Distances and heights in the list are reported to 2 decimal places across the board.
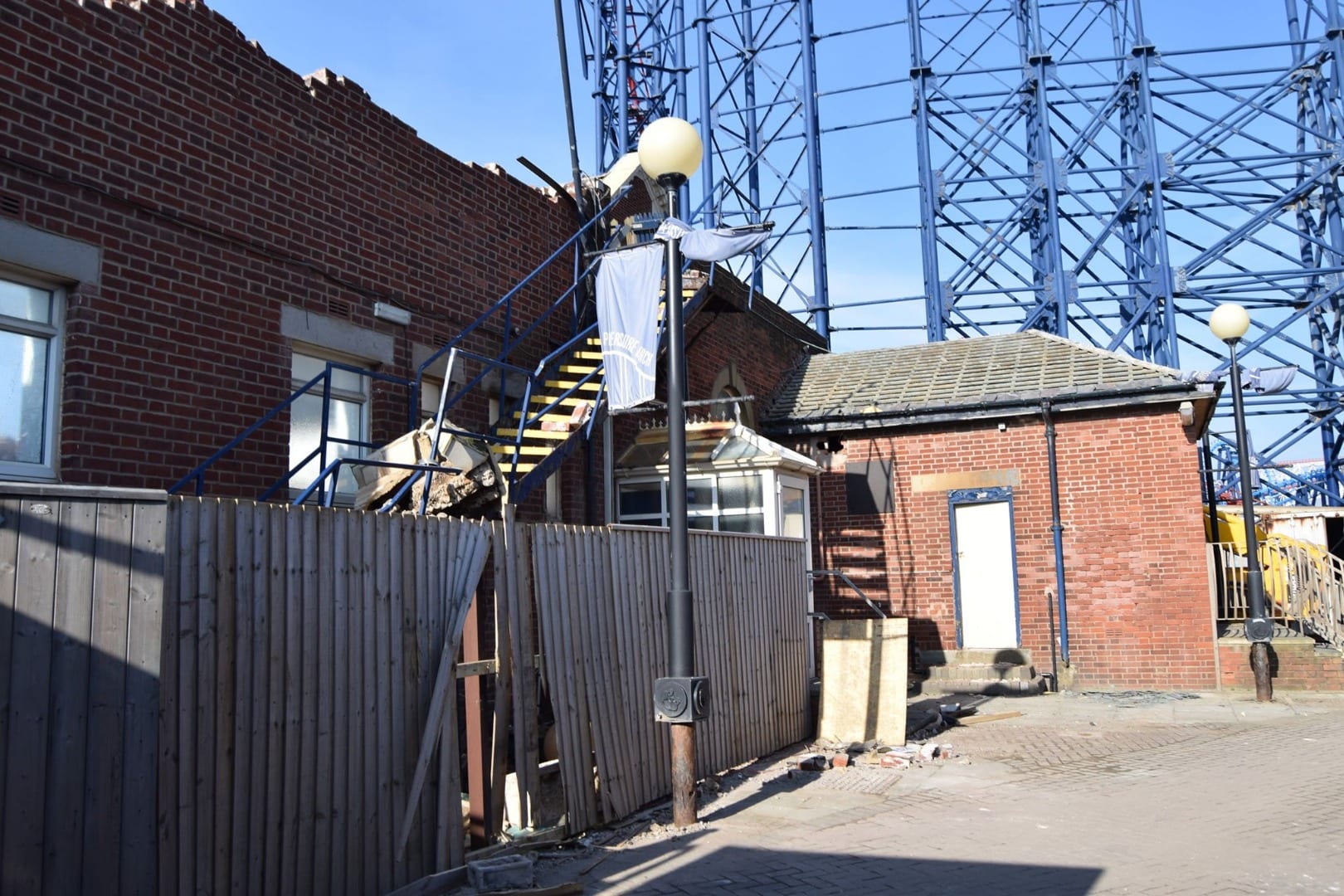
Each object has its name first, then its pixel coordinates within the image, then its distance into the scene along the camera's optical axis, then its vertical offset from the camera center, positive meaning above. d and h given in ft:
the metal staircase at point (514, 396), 26.30 +5.75
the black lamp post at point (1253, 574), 41.42 -0.25
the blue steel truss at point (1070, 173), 84.38 +31.95
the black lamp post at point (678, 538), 23.29 +0.85
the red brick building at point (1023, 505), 47.06 +3.06
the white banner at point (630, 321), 30.83 +7.38
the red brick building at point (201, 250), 22.59 +8.41
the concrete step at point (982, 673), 46.57 -4.42
